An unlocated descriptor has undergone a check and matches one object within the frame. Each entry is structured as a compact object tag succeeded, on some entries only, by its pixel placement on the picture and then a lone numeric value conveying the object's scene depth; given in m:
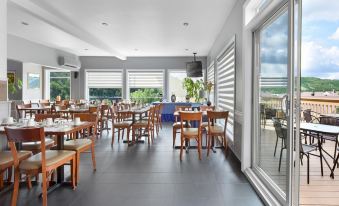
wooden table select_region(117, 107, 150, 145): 6.26
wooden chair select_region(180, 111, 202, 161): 4.91
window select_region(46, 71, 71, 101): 12.05
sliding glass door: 2.60
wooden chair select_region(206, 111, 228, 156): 5.14
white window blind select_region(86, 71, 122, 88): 12.33
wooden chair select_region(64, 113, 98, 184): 3.57
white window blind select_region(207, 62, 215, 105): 9.57
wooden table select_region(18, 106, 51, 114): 7.21
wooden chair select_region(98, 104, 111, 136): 7.61
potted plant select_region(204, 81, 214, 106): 8.57
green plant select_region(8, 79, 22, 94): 8.05
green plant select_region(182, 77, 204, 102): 9.75
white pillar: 3.97
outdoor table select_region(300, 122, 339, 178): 3.42
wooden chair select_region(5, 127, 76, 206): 2.70
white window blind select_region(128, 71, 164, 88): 12.22
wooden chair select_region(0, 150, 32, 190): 2.96
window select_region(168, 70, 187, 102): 12.26
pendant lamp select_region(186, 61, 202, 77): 10.36
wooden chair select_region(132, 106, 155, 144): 6.26
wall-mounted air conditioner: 10.38
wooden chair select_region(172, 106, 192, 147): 5.96
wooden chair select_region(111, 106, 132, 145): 6.15
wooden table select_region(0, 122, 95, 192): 3.20
